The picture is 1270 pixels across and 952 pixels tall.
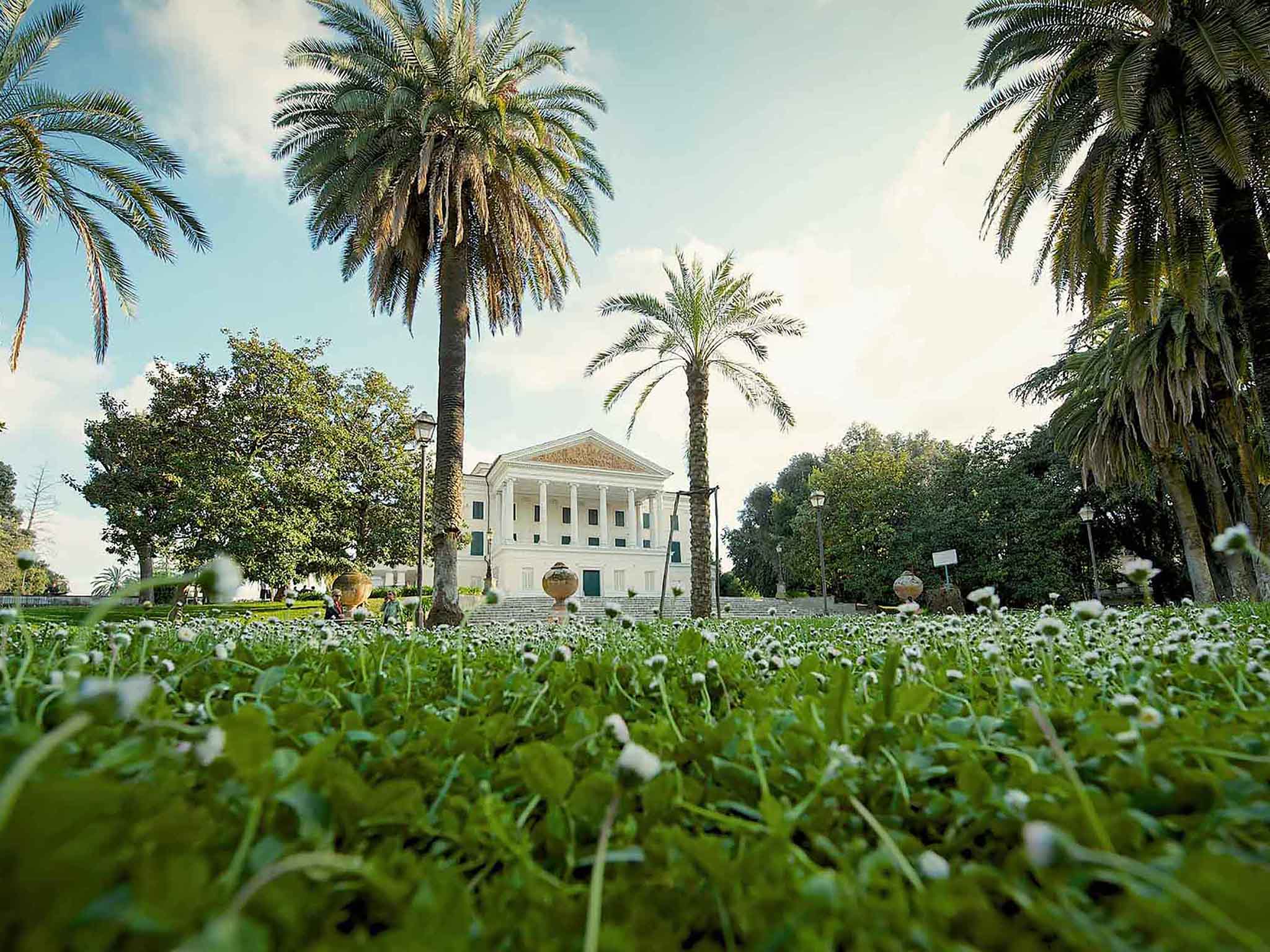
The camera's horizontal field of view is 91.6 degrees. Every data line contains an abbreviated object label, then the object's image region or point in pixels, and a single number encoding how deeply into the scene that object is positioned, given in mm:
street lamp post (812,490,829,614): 20250
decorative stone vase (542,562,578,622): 17266
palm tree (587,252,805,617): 15719
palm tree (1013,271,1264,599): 12930
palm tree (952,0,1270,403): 7242
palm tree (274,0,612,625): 11023
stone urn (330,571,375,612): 16500
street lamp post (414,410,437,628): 14102
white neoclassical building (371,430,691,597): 35594
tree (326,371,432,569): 22500
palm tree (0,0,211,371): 8203
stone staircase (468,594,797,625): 20580
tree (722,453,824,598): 37812
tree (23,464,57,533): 33875
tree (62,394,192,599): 19844
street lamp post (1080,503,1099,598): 19328
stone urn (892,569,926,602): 18656
